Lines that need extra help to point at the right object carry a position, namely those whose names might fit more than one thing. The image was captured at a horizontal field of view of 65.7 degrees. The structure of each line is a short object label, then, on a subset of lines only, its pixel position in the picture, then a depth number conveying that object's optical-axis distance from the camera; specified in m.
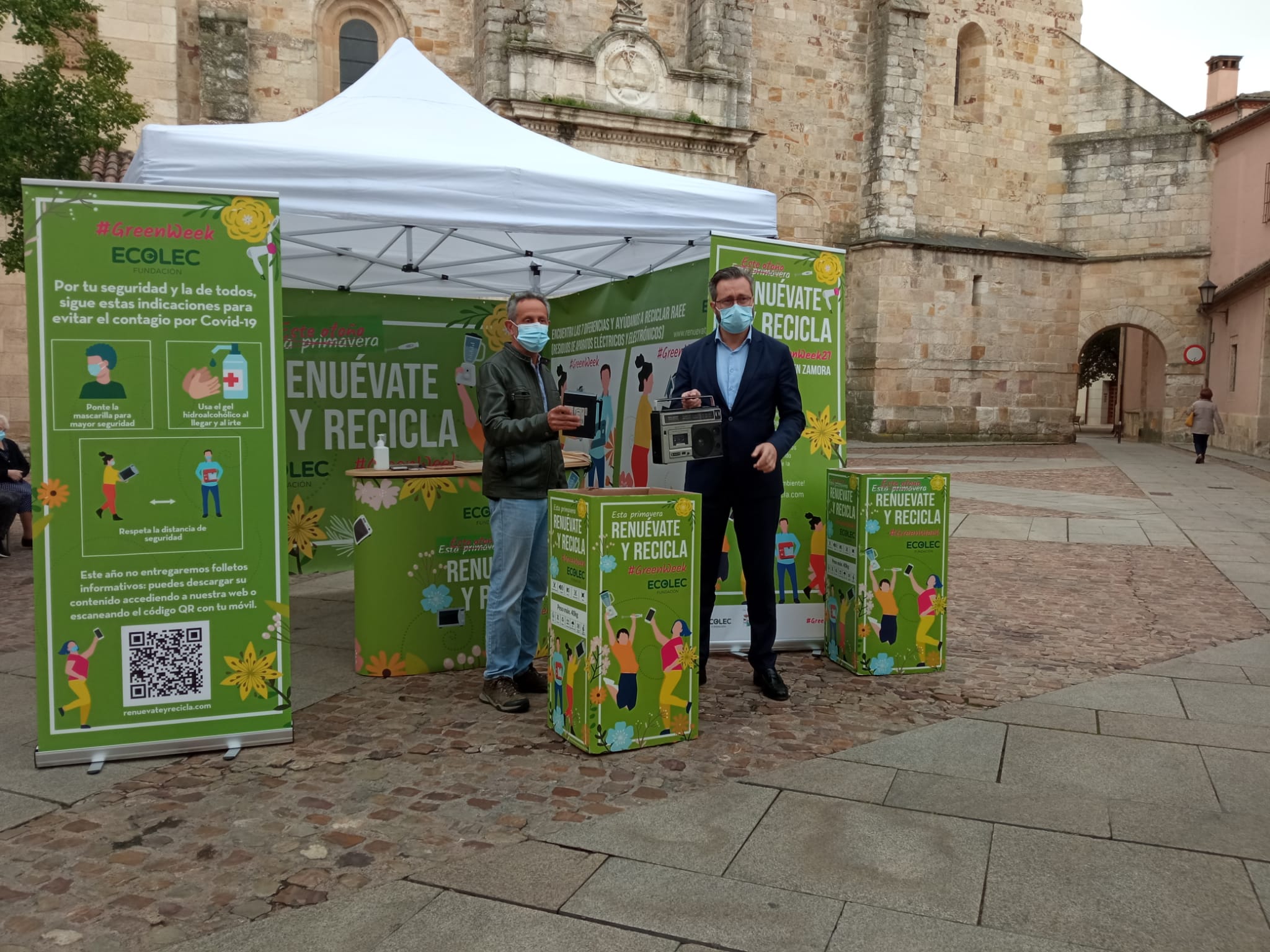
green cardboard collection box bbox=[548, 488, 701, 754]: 4.10
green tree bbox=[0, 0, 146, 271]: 11.34
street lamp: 25.56
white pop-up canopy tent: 4.69
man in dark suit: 4.87
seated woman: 9.16
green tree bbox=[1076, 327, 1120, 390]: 43.50
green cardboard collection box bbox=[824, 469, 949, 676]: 5.28
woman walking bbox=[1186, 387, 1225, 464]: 19.92
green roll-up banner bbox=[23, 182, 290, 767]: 3.92
